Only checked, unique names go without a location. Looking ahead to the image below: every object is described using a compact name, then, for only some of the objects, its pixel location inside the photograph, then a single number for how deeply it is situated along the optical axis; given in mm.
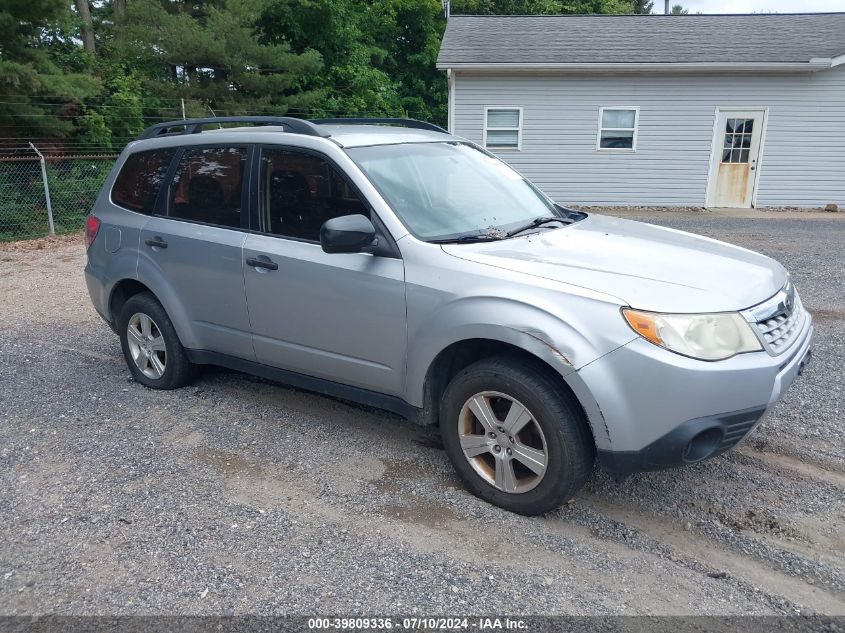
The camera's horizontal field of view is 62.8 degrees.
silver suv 3037
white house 15992
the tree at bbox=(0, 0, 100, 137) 12438
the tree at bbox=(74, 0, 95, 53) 18372
